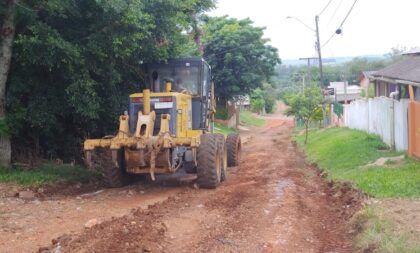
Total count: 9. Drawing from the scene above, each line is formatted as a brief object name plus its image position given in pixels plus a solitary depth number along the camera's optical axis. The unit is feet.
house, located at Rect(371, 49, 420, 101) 66.52
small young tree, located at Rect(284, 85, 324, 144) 101.98
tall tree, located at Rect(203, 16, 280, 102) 132.36
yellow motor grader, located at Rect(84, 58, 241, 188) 37.99
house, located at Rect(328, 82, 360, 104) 215.76
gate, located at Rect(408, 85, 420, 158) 47.85
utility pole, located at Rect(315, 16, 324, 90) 125.90
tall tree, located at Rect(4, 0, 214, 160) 39.52
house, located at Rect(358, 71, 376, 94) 209.81
